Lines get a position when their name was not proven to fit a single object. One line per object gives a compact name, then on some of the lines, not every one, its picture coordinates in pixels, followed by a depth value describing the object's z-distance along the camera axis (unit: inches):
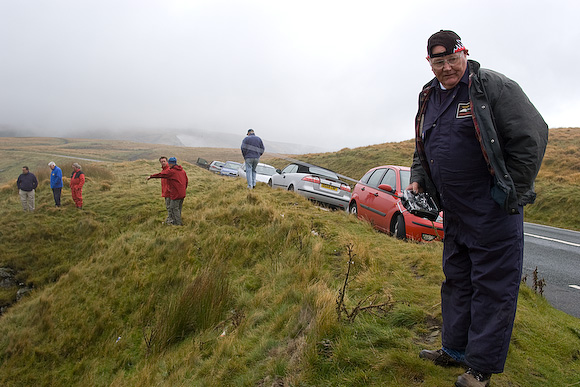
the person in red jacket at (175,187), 399.5
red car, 269.1
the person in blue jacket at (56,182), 560.1
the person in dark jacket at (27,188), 555.2
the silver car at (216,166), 1176.2
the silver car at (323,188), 433.7
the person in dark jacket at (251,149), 471.2
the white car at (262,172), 698.6
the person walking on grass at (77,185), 539.8
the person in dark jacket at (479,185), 86.7
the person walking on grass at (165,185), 406.0
